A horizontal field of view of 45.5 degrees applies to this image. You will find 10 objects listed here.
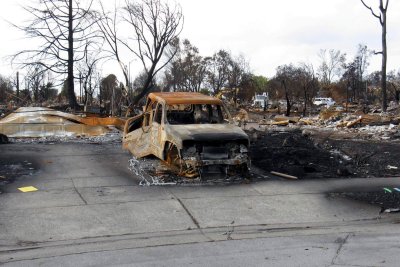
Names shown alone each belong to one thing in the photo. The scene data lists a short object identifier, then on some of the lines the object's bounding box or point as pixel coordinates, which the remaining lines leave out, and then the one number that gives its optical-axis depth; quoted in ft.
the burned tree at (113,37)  106.63
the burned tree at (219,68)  196.64
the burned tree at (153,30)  100.07
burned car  33.71
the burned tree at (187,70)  197.98
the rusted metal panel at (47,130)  63.19
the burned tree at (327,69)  257.75
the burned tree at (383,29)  108.88
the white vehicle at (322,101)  189.89
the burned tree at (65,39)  98.99
